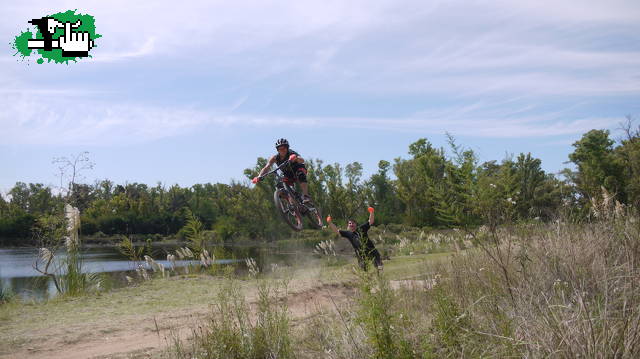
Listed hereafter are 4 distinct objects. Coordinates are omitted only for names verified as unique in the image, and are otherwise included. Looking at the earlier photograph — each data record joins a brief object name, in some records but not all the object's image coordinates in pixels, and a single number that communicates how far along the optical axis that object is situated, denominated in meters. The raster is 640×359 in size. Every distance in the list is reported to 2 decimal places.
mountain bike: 10.49
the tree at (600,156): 32.28
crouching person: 10.07
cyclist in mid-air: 10.18
